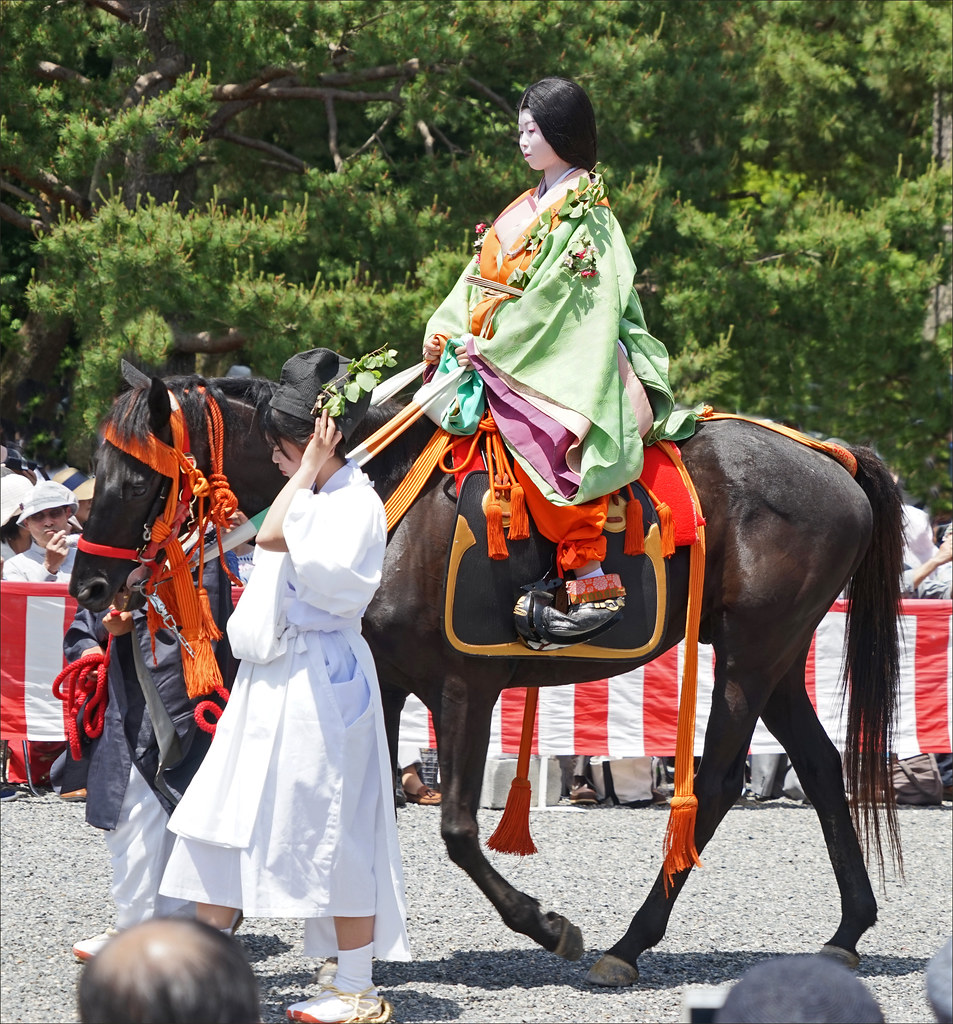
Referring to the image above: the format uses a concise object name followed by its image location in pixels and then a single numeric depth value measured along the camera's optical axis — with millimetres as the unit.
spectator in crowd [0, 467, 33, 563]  14922
